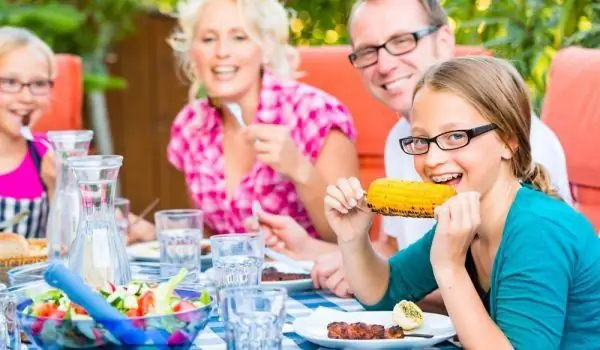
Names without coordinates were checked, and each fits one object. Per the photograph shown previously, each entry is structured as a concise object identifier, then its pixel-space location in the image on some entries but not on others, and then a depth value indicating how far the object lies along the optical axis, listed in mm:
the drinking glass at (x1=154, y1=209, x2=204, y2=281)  2512
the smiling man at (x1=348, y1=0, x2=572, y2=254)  2761
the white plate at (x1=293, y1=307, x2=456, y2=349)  2069
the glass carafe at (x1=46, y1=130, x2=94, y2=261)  2485
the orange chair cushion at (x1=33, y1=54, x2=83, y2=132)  3674
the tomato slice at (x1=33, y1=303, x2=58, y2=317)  1986
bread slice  2472
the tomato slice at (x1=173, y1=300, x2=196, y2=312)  1998
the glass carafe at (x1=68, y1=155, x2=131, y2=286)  2124
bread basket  2421
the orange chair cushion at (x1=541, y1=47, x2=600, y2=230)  2964
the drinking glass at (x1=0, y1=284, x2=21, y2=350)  2027
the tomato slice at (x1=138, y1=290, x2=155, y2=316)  1983
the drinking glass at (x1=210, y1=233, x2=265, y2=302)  2232
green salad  1975
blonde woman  3070
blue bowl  1934
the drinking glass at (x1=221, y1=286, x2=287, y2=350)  1951
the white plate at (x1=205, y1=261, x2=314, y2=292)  2431
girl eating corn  2064
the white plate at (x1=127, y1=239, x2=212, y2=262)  2696
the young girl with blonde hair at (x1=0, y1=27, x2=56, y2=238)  2996
